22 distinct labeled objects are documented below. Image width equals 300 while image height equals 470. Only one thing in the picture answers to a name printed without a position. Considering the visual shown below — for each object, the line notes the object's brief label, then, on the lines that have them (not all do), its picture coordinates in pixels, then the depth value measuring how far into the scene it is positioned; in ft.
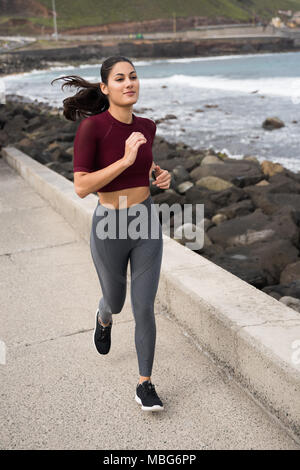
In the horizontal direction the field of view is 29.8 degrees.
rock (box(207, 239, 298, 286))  17.42
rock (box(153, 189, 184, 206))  27.30
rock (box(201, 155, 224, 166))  38.86
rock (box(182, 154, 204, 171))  36.70
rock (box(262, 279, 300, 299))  15.83
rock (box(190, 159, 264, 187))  32.63
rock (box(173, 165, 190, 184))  32.76
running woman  8.88
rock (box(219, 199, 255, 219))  25.59
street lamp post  333.56
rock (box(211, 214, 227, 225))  24.94
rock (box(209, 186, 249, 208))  27.78
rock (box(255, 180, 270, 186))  32.24
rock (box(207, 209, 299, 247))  21.38
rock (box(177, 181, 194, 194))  30.14
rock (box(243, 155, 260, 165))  40.90
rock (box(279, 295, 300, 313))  14.58
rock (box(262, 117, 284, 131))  65.72
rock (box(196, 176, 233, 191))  30.68
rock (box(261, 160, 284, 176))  36.15
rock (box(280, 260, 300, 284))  17.52
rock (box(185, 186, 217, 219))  26.32
